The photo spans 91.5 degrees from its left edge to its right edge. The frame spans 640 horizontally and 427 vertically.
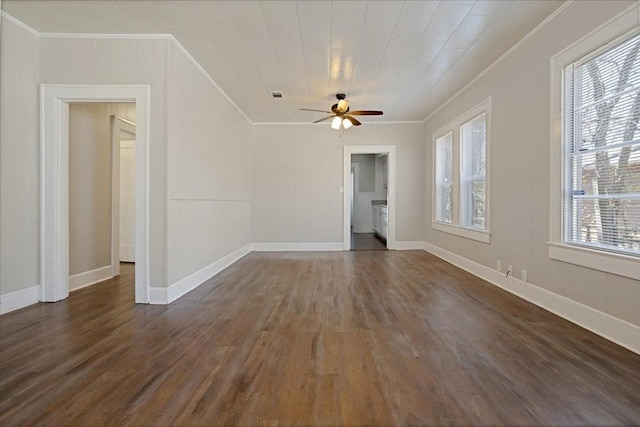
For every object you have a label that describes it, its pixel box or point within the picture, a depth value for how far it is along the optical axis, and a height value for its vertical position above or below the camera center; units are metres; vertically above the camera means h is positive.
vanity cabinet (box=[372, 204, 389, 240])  7.95 -0.32
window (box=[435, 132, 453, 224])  5.43 +0.56
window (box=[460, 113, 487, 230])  4.27 +0.54
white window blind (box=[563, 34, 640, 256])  2.16 +0.46
